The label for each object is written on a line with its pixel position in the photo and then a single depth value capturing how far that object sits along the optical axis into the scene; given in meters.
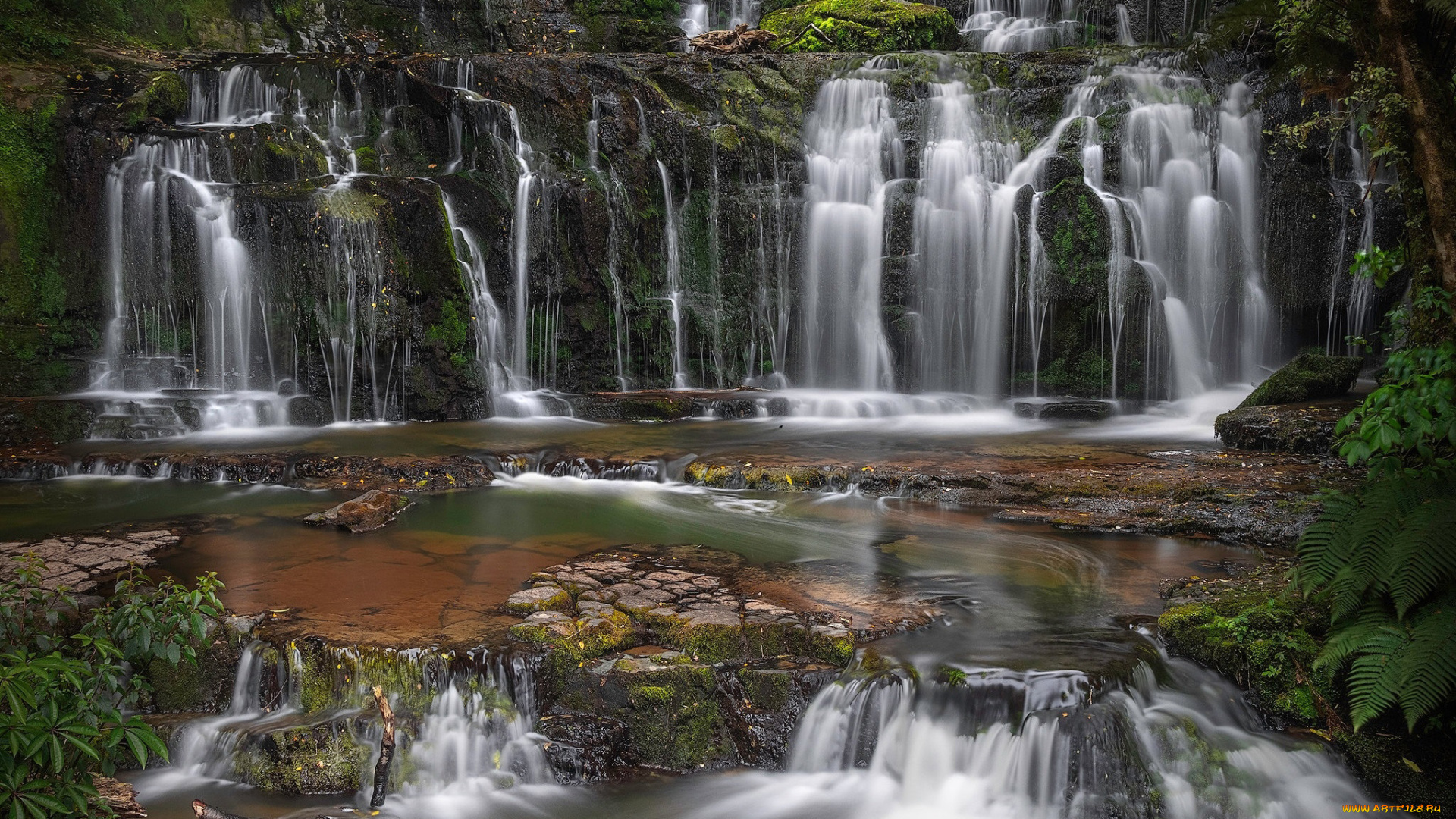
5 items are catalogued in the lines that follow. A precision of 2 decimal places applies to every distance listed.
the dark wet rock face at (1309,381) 10.23
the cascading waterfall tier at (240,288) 12.19
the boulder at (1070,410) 12.41
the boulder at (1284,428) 8.64
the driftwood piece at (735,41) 16.94
